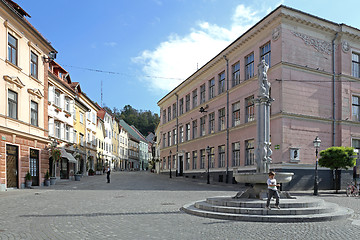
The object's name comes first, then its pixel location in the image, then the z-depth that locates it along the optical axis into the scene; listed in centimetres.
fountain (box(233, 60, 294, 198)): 1328
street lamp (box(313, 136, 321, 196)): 2114
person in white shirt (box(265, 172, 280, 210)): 1114
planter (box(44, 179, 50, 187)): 2716
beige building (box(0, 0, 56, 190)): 2166
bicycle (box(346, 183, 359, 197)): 2089
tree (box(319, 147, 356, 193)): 2217
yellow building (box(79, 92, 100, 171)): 4535
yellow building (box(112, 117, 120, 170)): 7056
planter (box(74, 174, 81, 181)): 3591
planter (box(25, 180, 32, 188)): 2434
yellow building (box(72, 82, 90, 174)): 3966
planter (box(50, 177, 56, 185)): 2857
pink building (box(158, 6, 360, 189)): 2516
